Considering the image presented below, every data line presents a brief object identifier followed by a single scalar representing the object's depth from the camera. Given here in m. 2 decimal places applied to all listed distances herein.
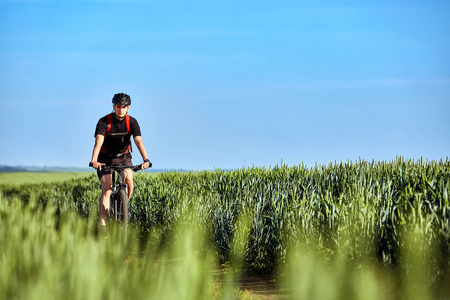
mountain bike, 17.73
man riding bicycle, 17.45
